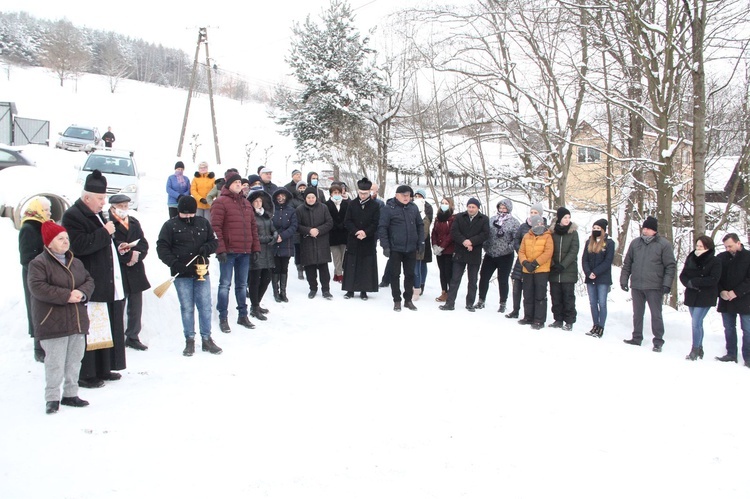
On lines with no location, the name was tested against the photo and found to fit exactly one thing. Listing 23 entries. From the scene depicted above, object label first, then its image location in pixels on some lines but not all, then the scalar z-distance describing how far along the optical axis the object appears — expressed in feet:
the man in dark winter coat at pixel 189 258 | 22.06
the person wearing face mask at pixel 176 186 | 40.70
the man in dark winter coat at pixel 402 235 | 30.99
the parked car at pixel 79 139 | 91.81
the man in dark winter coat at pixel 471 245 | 31.40
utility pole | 95.14
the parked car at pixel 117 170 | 49.96
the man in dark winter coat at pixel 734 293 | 24.98
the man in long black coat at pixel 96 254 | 17.78
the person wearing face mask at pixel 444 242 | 33.73
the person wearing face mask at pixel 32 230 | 18.67
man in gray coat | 26.76
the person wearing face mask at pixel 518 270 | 30.58
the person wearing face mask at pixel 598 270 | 28.43
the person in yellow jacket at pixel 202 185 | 37.24
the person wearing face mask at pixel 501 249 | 31.91
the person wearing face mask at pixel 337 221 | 34.76
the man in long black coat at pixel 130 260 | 21.80
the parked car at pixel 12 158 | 59.06
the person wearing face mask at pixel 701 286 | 25.49
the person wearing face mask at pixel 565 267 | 29.07
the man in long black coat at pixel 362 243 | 32.01
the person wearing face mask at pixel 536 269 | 28.94
